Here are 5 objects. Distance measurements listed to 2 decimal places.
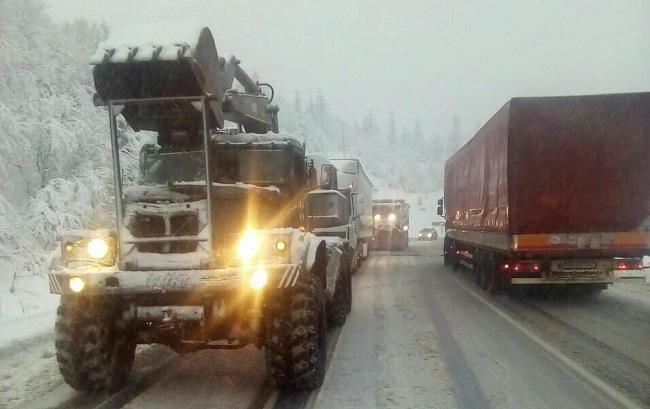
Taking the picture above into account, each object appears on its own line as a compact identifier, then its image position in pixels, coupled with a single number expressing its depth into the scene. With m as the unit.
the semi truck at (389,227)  36.91
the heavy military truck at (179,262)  5.66
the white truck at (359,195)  21.70
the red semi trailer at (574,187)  10.95
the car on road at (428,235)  62.66
